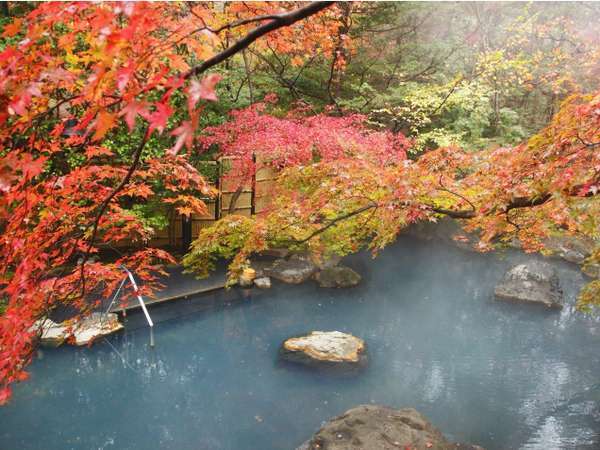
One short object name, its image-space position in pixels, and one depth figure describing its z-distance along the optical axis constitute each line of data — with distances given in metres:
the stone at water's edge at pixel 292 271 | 11.23
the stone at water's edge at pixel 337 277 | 11.20
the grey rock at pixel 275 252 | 12.14
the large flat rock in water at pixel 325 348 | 7.89
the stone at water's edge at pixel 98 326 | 8.16
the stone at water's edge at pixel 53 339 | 7.94
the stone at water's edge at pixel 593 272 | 12.11
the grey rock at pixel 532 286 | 10.52
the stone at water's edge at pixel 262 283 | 10.87
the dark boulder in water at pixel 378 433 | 5.25
